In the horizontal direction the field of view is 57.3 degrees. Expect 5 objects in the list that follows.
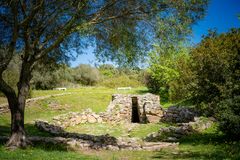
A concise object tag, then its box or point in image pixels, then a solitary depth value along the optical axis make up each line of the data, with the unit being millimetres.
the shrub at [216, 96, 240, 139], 11323
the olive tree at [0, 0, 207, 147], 10283
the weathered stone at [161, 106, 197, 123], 21470
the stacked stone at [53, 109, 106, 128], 19609
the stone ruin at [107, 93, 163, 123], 23377
